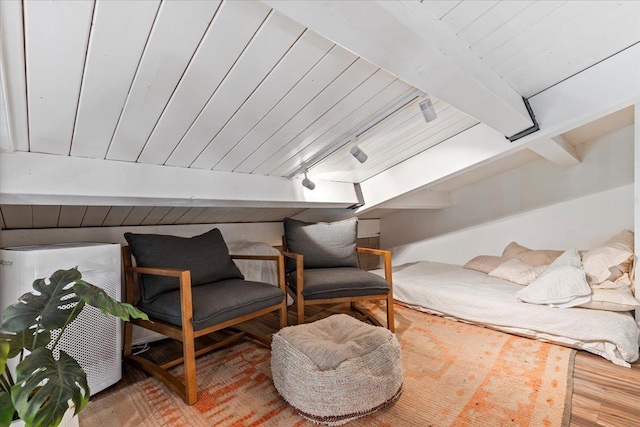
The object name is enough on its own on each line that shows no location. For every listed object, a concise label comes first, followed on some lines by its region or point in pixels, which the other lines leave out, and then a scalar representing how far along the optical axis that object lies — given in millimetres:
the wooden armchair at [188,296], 1539
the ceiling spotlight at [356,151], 1863
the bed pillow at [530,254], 2838
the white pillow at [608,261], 2117
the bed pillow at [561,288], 2076
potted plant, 752
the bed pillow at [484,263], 3105
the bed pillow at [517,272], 2631
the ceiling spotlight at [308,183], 2346
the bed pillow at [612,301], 1924
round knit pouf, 1365
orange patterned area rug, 1396
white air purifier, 1383
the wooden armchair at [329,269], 2125
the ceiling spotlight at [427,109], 1507
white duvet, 1849
